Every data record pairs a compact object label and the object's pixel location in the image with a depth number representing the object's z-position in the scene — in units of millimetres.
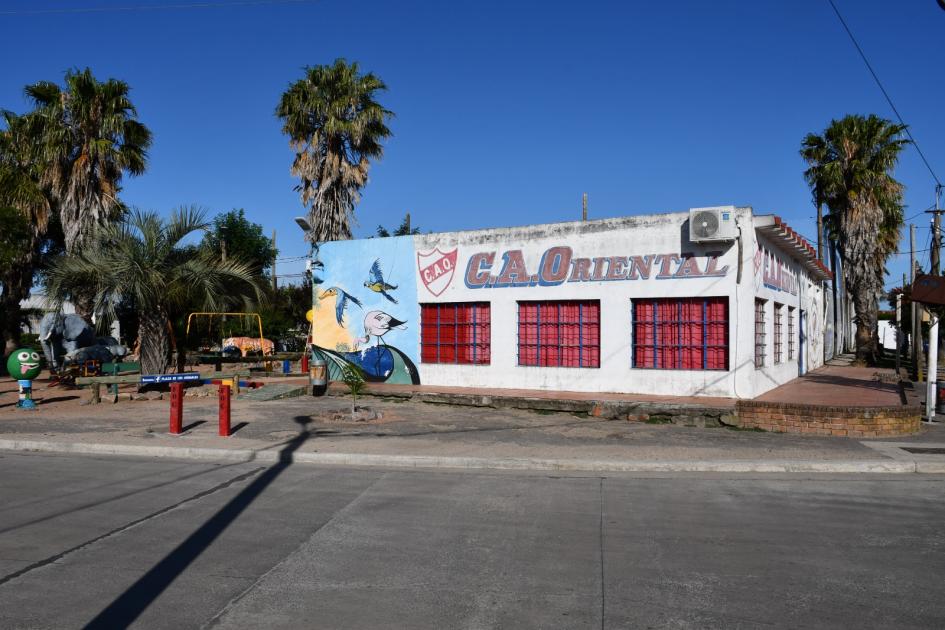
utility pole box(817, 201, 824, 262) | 33188
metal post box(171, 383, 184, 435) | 12586
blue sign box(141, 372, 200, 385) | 17453
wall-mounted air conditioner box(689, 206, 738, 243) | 15406
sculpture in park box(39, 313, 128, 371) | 22641
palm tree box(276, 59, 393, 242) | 26516
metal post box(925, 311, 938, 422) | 13053
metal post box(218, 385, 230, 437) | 12320
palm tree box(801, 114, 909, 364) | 28203
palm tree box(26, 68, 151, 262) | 25359
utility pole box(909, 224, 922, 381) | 21103
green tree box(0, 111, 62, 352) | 26250
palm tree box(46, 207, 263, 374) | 18156
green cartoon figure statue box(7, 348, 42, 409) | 16562
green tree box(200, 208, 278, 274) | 48375
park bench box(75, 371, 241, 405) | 17453
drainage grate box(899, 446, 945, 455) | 10866
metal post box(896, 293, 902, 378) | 23641
